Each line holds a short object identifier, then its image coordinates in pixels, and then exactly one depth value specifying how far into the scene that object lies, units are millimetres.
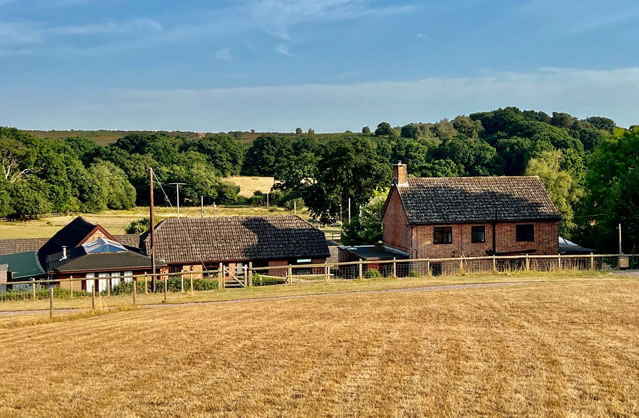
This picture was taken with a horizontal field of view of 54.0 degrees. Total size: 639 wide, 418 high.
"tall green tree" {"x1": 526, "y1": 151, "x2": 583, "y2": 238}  59481
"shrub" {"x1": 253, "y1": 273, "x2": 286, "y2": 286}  36188
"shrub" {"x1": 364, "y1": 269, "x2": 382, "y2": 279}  34834
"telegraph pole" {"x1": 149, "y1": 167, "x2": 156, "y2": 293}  37062
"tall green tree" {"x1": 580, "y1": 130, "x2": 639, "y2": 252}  42844
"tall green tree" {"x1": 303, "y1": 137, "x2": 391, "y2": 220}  82812
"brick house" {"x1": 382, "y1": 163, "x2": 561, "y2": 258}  43281
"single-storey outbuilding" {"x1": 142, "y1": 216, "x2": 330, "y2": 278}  44812
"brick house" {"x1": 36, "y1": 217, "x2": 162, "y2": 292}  40875
